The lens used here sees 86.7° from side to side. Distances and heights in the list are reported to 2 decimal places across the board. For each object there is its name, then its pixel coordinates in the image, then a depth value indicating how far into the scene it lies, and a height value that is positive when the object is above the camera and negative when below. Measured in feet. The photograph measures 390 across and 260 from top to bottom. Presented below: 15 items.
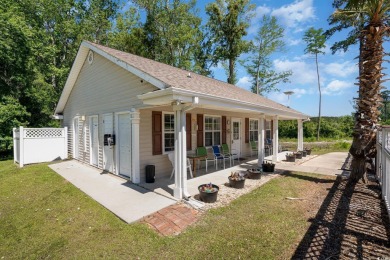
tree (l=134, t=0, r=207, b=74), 64.13 +31.00
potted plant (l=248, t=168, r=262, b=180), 23.26 -5.28
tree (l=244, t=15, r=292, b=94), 77.10 +28.32
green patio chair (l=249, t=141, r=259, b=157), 38.45 -3.47
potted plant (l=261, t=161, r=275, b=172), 26.08 -5.02
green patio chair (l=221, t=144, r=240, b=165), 30.88 -3.46
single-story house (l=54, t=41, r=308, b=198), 16.93 +1.39
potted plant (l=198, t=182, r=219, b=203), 16.37 -5.27
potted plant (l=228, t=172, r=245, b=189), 19.90 -5.25
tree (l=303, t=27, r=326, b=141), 72.54 +30.46
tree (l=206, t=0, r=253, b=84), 68.08 +33.92
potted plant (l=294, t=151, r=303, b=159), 35.78 -4.85
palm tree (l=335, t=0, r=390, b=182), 18.97 +4.35
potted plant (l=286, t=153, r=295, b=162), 33.71 -5.03
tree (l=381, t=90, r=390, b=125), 153.64 +17.99
